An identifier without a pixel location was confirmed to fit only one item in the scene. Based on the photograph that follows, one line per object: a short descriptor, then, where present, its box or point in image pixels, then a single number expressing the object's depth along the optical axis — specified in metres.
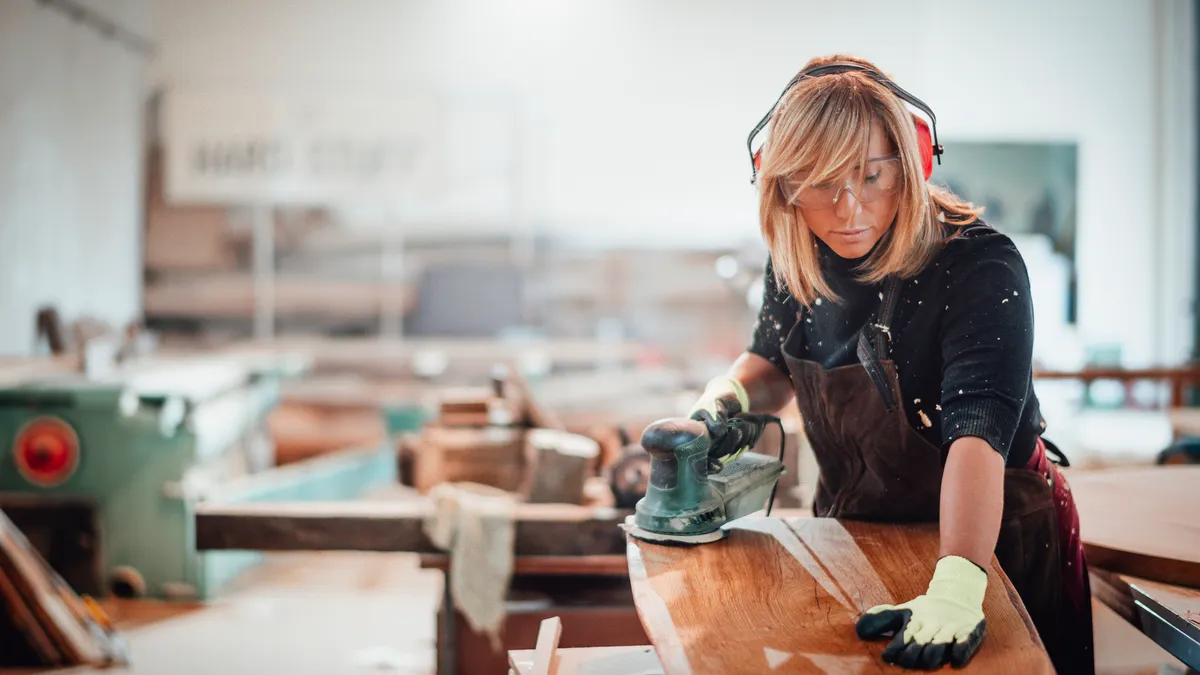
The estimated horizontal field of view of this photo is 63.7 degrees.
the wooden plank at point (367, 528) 2.73
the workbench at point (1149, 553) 1.55
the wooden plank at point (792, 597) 1.21
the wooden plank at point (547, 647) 1.48
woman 1.36
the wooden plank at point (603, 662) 1.51
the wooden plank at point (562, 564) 2.74
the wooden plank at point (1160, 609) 1.46
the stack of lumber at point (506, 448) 3.16
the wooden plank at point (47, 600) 3.31
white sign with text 7.52
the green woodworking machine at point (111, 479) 4.06
